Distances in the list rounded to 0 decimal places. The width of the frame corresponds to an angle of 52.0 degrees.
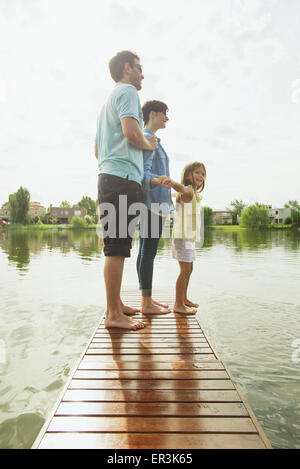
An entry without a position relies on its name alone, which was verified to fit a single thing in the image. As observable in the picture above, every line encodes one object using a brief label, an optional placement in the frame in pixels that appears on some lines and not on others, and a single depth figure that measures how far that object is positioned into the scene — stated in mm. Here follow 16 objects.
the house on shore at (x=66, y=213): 112938
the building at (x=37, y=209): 126688
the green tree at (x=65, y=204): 116475
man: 2574
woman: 3084
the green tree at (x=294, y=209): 90000
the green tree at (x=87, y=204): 115625
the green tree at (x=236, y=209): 108981
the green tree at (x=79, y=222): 79188
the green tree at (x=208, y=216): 83688
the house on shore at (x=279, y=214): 109438
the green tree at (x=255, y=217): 75438
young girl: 3498
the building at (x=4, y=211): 108862
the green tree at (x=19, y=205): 70438
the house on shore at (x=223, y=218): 125388
